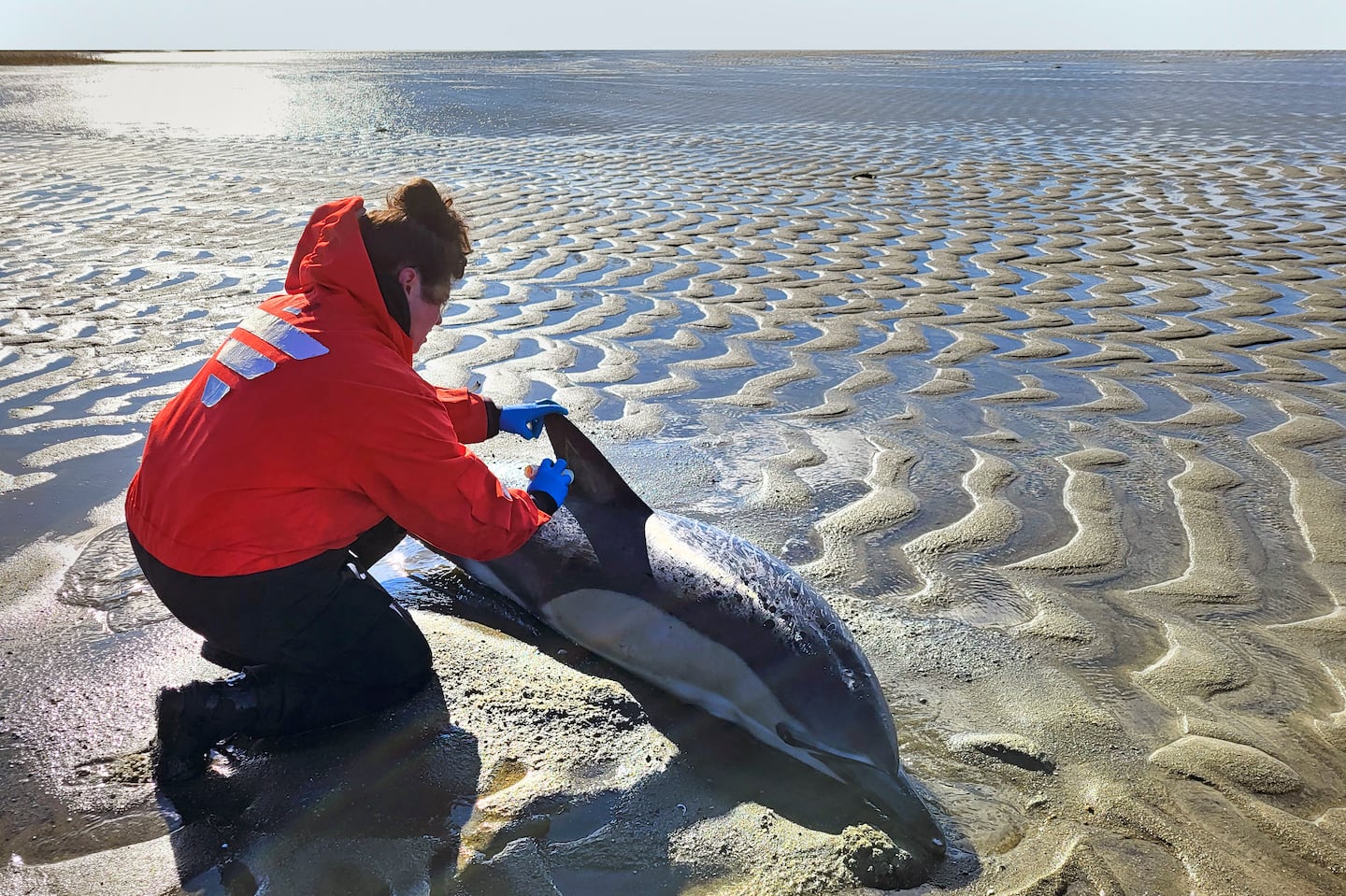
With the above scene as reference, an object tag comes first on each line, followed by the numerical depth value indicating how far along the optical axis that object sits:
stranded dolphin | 3.00
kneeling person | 2.75
